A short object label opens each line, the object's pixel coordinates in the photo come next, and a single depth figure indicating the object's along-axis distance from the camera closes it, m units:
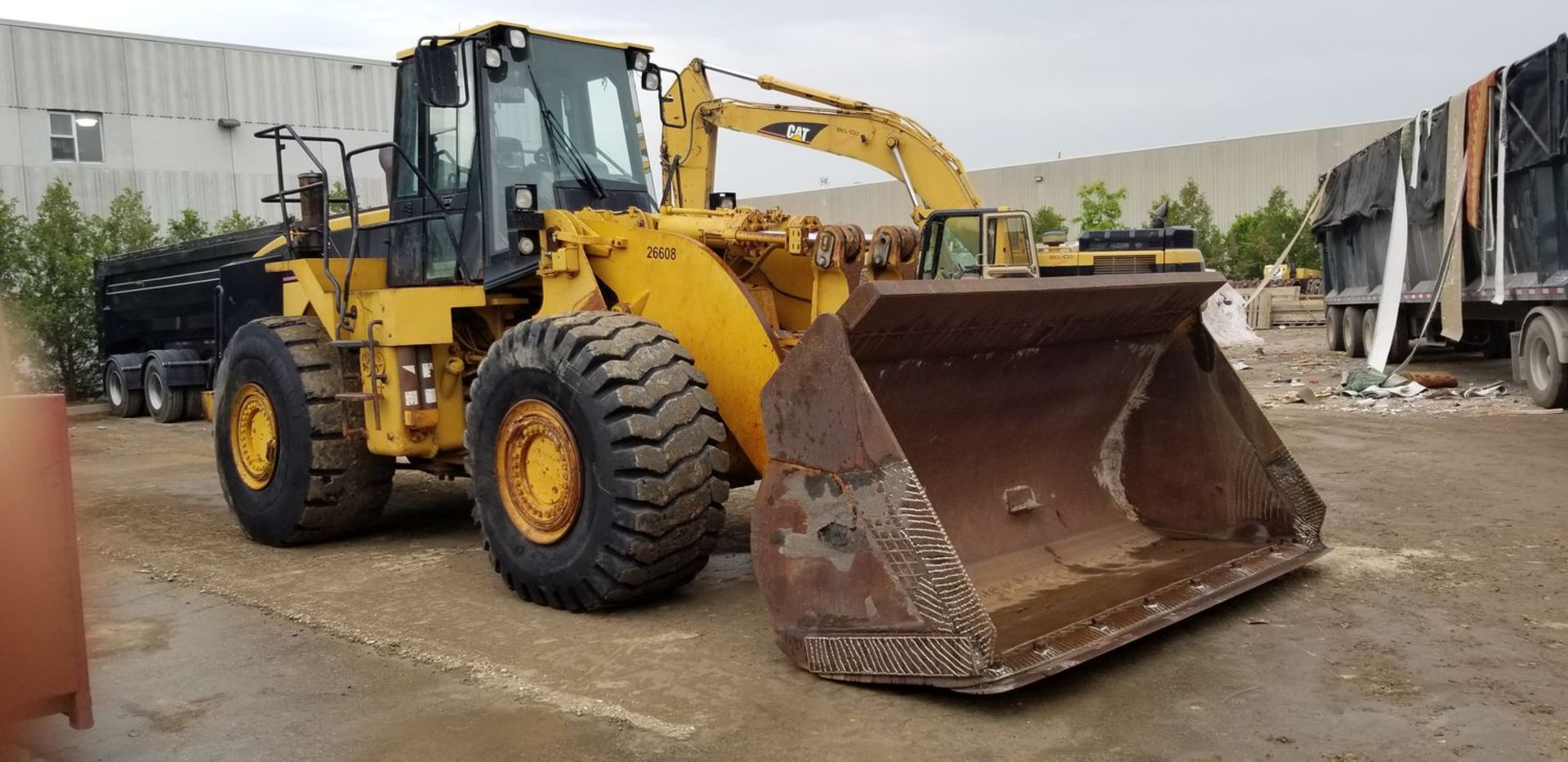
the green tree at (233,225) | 22.20
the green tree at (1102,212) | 36.81
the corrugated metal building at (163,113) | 24.50
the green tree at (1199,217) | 42.22
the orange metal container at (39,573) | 3.14
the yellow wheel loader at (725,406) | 4.23
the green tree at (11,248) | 18.39
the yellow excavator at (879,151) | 11.80
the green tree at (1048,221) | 45.06
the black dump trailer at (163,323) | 15.93
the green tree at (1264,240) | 39.03
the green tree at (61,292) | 18.88
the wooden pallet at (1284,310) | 28.72
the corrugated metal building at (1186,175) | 50.00
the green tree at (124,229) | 19.98
